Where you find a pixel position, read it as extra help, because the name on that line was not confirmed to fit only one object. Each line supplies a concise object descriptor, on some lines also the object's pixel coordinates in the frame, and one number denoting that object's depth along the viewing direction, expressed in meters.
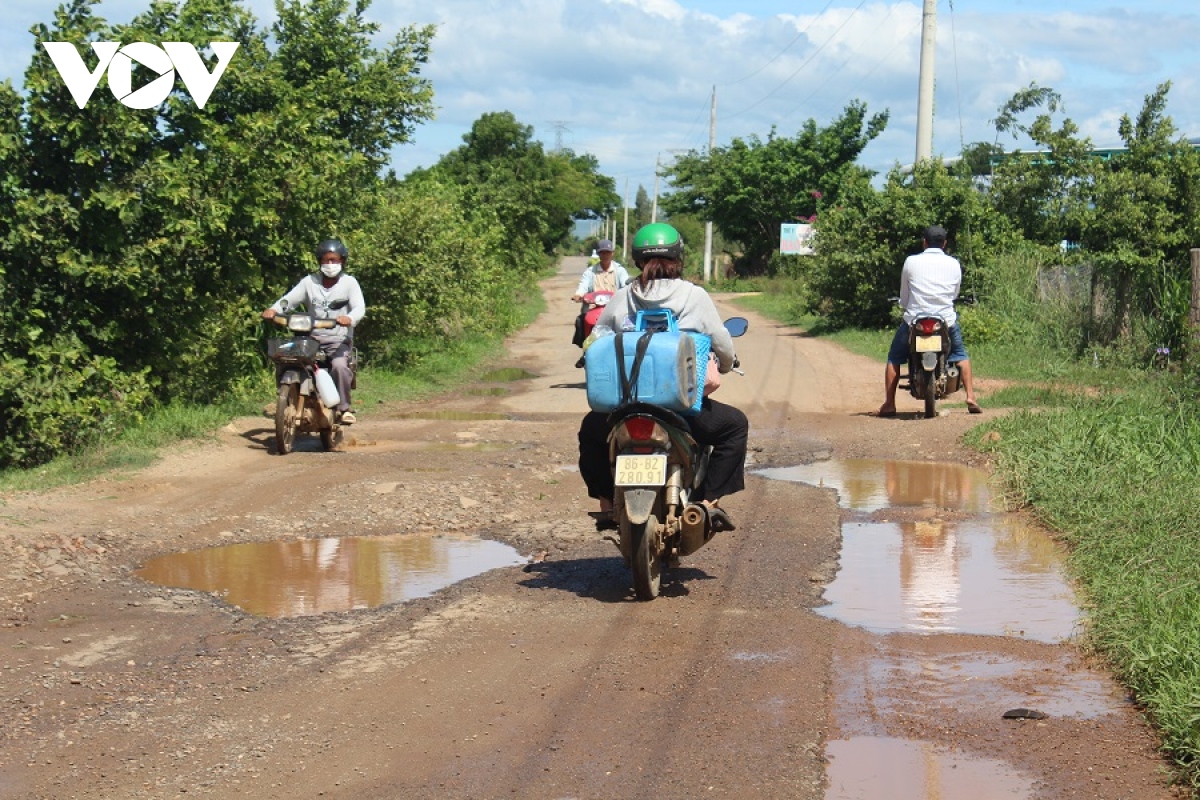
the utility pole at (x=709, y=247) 59.66
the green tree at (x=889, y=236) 22.02
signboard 46.84
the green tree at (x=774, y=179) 47.47
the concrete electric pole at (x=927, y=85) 24.91
